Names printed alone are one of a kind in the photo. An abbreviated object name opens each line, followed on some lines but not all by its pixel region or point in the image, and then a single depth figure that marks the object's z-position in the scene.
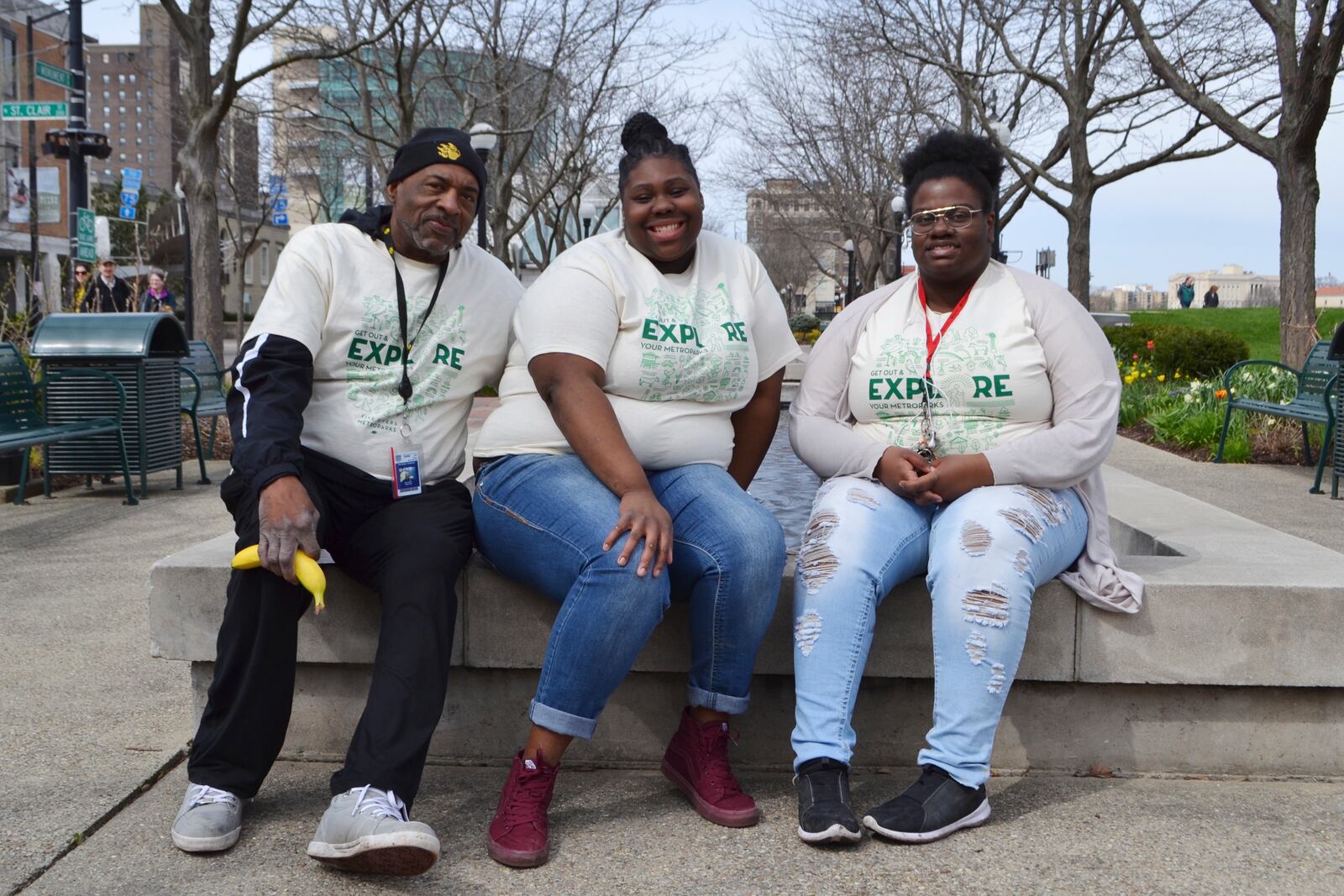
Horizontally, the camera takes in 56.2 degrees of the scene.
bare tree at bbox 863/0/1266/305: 18.39
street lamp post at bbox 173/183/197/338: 17.01
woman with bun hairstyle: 2.80
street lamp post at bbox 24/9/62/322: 18.29
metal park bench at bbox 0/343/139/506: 7.13
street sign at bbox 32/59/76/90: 13.05
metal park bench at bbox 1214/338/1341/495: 8.34
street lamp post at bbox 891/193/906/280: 22.12
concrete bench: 3.11
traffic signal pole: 13.62
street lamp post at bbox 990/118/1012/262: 19.77
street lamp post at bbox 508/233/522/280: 37.44
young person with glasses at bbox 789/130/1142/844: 2.84
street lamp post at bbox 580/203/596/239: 31.56
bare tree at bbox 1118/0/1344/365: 11.38
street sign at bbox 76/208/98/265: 13.49
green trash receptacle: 7.73
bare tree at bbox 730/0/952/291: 24.44
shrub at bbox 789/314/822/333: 42.56
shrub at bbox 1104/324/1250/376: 15.88
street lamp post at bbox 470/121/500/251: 17.41
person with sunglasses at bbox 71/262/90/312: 11.62
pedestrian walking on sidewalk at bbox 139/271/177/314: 14.70
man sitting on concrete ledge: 2.70
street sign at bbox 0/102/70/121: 12.92
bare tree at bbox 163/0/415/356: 12.60
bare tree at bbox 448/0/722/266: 20.33
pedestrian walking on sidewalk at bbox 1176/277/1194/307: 45.09
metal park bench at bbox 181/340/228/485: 8.88
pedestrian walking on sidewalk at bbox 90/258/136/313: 13.14
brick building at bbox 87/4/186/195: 40.19
